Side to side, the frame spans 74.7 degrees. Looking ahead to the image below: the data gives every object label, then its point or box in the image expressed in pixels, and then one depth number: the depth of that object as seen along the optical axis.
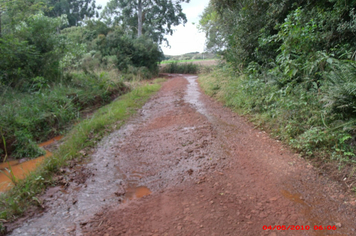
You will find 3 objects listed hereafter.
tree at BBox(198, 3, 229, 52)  18.92
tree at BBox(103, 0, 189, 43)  28.62
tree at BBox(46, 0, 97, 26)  39.66
